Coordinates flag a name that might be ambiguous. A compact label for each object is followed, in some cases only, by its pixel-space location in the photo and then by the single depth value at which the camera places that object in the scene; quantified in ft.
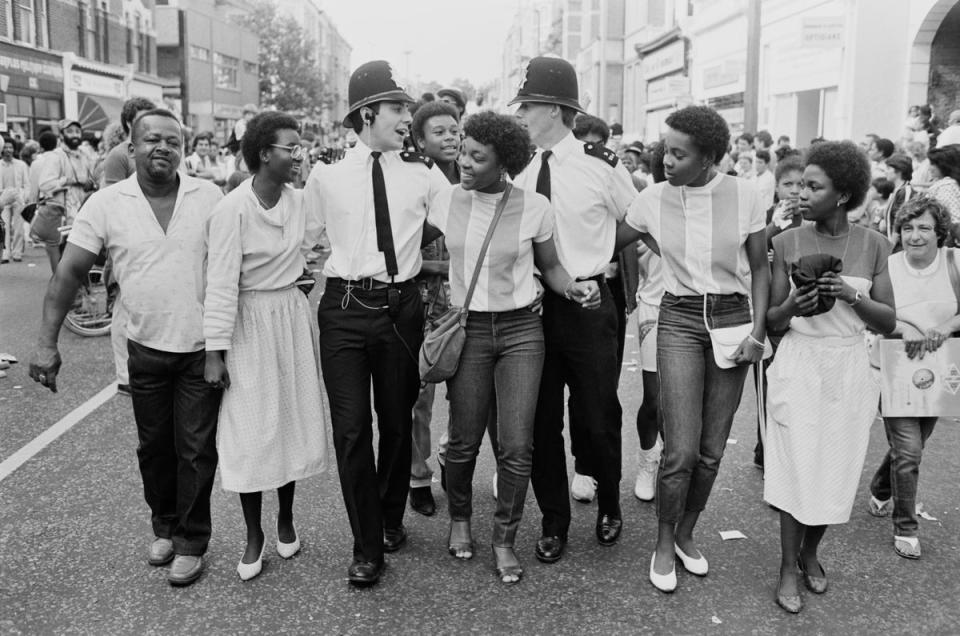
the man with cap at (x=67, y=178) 37.40
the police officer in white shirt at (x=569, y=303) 13.66
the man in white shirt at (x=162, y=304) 12.79
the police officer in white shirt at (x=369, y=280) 12.96
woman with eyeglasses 12.58
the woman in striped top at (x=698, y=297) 12.65
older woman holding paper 14.47
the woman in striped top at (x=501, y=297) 12.65
